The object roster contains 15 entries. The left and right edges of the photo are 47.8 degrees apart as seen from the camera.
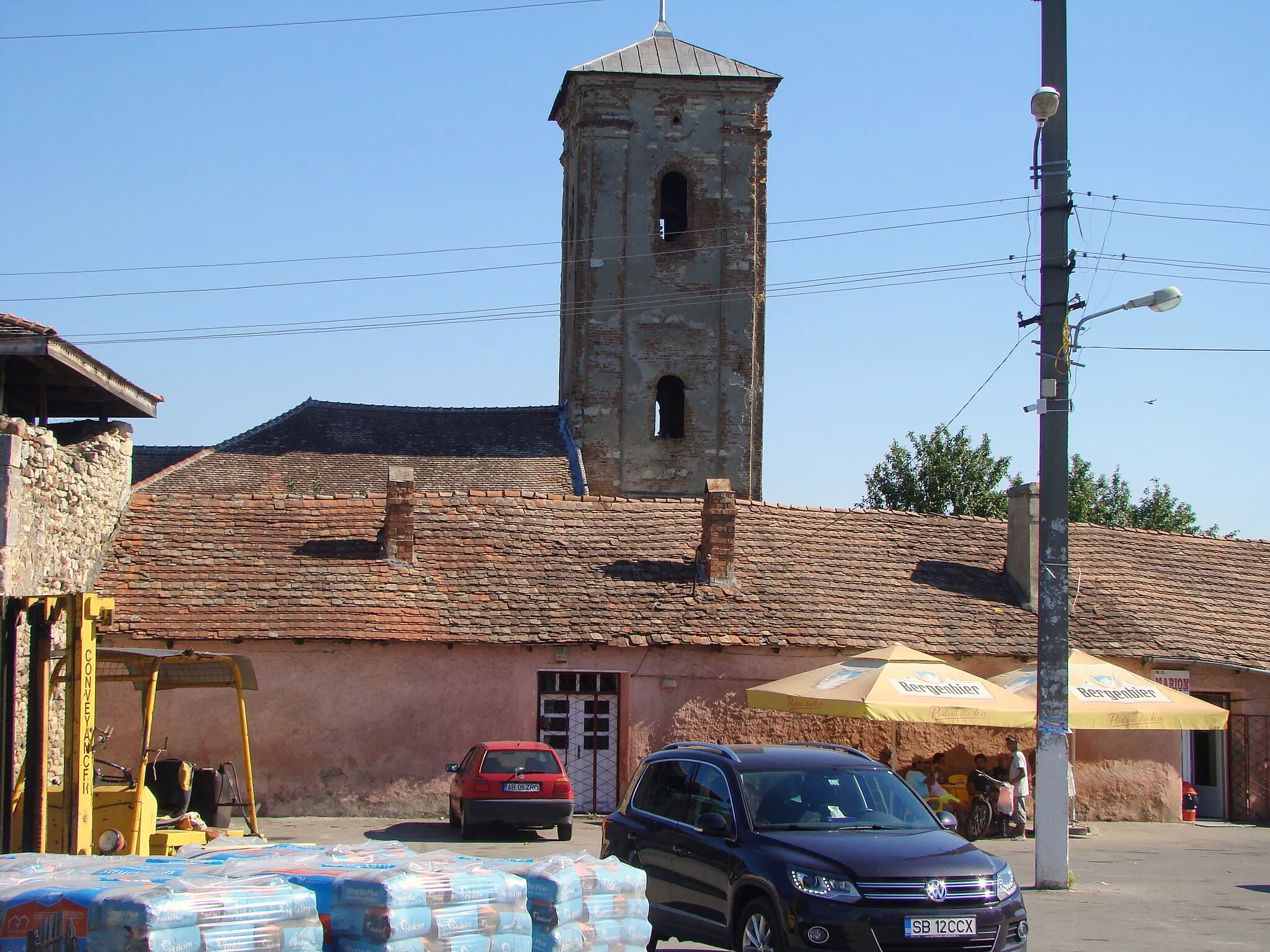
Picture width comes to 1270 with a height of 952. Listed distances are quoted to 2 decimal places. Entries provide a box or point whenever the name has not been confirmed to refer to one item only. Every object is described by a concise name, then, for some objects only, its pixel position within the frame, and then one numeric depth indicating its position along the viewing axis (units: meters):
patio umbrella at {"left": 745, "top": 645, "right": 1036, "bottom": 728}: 18.08
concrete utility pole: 14.78
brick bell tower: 36.81
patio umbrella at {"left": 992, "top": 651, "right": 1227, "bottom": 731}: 17.83
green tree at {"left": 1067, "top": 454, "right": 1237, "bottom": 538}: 56.81
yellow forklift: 11.93
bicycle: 21.33
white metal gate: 22.84
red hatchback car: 18.89
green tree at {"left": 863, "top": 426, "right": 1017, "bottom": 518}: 51.72
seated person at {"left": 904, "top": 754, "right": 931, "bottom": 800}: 21.45
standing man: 21.36
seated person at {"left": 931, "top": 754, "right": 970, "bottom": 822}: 21.45
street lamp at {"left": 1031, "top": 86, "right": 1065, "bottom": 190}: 14.98
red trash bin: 24.34
